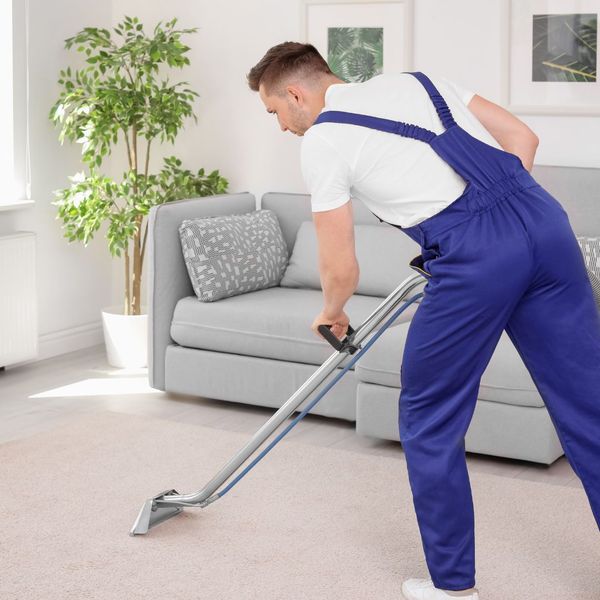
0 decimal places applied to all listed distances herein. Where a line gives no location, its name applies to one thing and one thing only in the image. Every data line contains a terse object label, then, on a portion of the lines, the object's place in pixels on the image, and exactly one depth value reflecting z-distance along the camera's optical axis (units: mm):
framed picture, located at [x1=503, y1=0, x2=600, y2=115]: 4250
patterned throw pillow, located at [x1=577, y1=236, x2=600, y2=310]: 3793
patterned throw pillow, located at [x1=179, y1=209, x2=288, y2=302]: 4270
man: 2334
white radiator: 4688
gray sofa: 3506
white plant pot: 4871
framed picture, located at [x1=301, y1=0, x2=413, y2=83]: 4652
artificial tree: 4719
